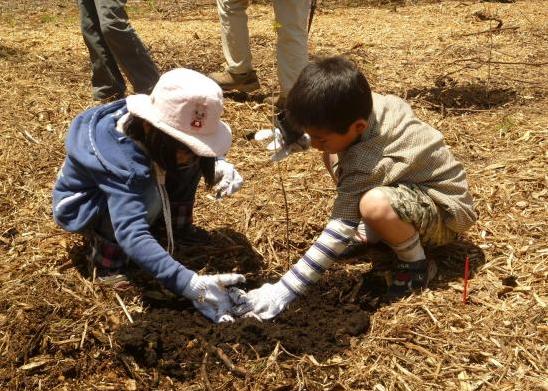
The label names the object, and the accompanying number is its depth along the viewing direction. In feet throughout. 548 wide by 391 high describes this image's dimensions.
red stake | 9.37
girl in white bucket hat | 8.40
